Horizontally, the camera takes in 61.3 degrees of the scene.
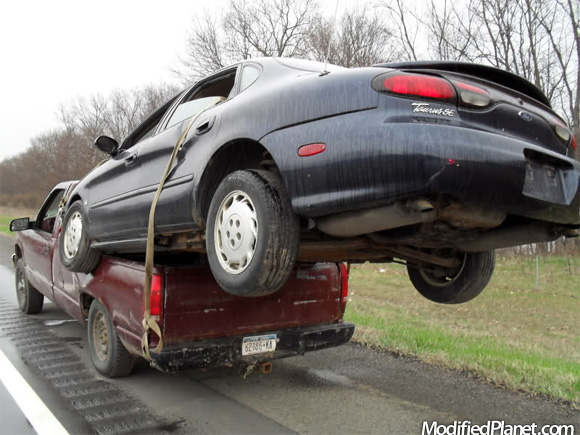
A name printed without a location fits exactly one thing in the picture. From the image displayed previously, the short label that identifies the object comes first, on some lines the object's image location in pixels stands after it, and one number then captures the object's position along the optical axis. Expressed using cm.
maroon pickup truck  356
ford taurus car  239
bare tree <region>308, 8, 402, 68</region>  2278
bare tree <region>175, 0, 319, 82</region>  2794
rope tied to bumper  345
